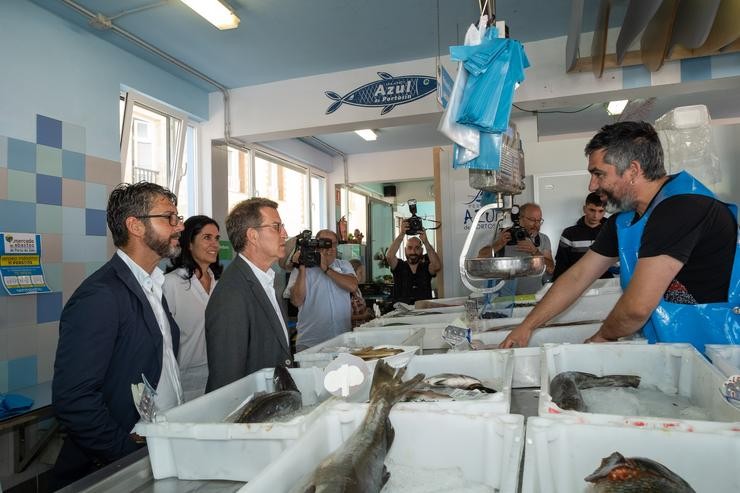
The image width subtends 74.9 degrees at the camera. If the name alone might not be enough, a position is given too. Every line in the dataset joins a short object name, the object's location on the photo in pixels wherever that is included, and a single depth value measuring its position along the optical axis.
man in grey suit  1.88
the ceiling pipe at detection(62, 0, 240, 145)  3.67
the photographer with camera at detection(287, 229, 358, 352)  3.56
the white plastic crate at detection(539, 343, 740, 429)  1.25
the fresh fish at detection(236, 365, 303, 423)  1.18
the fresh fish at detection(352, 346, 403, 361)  1.70
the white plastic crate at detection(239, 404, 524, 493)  0.86
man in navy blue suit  1.53
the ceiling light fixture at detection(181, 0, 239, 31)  3.54
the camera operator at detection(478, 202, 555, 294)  4.13
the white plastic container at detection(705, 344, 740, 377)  1.36
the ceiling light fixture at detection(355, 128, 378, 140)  7.56
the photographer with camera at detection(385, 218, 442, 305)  5.31
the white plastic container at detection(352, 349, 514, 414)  1.58
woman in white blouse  2.74
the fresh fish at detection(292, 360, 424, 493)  0.80
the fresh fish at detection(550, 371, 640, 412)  1.19
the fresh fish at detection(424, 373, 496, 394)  1.37
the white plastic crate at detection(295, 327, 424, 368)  1.86
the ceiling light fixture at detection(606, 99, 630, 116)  6.19
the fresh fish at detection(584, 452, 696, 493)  0.71
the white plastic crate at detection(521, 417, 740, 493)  0.83
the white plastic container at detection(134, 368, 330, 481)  1.01
